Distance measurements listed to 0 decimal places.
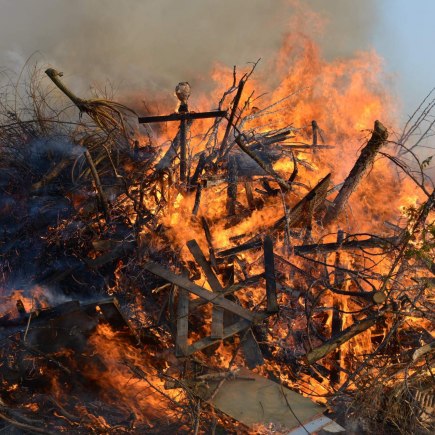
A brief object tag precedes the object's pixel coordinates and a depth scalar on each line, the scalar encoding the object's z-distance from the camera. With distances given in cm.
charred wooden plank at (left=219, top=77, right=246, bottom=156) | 1280
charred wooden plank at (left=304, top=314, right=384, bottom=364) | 1023
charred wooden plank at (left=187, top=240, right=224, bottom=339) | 1089
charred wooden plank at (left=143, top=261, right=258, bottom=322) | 1127
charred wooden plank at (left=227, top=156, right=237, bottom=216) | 1370
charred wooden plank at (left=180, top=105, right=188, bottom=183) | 1345
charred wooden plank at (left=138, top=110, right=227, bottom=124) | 1268
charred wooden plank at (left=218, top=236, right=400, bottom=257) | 1244
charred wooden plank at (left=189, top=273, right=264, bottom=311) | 1156
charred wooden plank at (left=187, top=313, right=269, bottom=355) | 1062
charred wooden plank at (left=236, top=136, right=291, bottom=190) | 1104
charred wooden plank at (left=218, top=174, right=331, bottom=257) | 1256
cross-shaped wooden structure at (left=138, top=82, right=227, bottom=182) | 1278
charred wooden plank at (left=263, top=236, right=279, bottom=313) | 1120
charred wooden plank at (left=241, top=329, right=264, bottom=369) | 1079
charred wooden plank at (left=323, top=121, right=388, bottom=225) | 1219
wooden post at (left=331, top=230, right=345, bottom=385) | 1123
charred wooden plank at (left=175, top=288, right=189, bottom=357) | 1056
